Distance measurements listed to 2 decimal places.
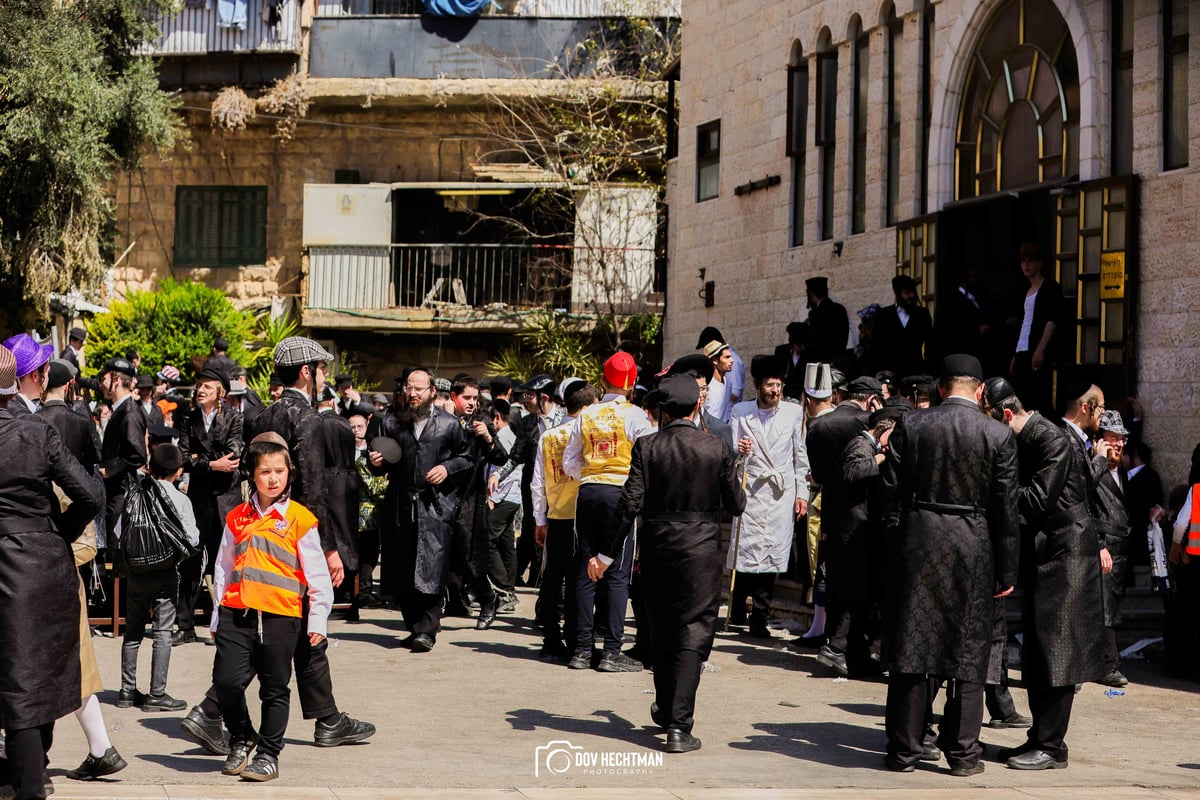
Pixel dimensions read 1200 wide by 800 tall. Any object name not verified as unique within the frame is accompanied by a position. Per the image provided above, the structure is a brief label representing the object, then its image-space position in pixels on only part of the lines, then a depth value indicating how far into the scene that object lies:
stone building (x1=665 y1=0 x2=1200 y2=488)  12.47
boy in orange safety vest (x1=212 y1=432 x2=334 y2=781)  6.73
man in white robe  11.12
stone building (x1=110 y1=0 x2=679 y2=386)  26.30
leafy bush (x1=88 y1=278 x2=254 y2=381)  23.17
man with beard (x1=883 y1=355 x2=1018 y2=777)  7.13
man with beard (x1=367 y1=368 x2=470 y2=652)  10.61
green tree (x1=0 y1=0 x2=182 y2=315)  21.69
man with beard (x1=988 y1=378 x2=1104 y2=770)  7.33
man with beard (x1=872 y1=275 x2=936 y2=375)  14.24
